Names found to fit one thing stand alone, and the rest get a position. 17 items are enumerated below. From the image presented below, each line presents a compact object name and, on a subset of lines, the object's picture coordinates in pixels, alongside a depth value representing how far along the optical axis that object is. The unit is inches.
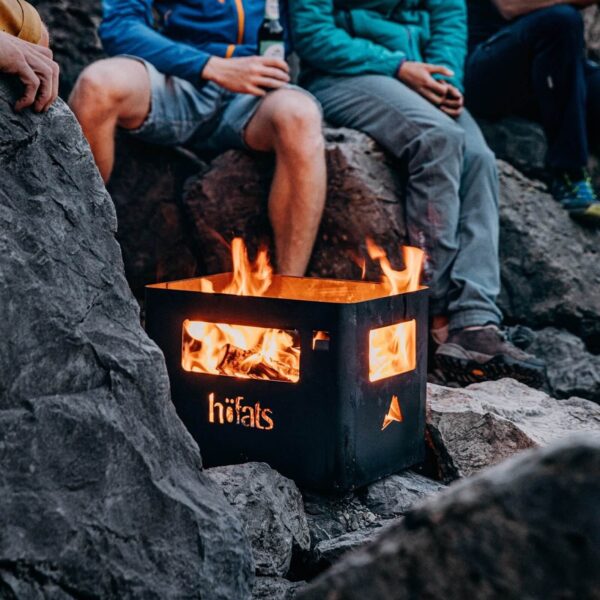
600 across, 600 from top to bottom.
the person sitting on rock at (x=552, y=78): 182.2
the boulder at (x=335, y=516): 98.9
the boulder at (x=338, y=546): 91.5
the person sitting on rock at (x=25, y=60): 76.7
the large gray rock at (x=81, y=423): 69.4
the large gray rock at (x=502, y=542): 41.9
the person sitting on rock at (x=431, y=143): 149.3
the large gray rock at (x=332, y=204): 157.5
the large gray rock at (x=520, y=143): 203.5
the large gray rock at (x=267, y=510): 90.5
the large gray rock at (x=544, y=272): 179.8
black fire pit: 98.3
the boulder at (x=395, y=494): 102.6
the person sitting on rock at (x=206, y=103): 143.8
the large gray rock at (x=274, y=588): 83.5
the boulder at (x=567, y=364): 156.3
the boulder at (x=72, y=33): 177.9
